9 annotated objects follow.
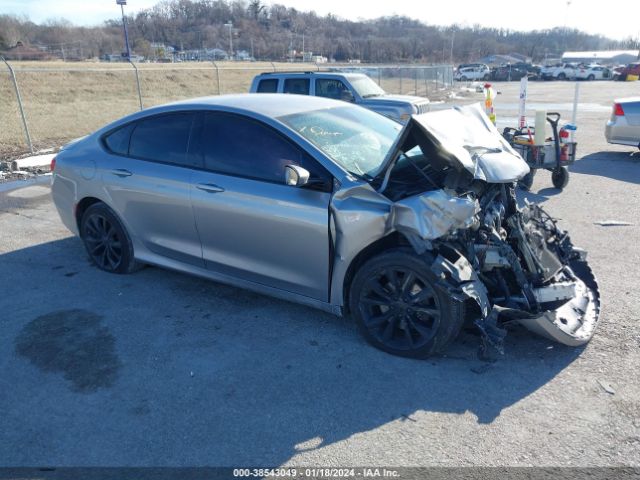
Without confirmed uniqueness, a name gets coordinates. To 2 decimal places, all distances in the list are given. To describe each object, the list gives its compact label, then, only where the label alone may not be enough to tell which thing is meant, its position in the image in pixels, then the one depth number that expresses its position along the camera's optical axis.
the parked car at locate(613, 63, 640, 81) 46.19
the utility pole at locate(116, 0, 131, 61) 57.69
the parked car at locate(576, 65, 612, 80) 49.22
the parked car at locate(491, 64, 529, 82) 50.69
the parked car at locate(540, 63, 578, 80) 49.88
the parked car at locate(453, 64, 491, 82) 52.05
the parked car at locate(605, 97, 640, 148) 10.62
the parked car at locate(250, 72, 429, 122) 11.66
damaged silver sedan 3.50
